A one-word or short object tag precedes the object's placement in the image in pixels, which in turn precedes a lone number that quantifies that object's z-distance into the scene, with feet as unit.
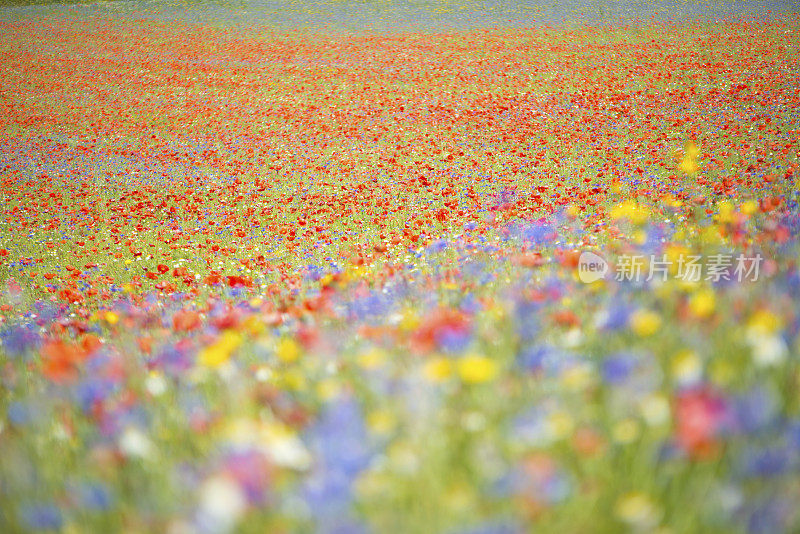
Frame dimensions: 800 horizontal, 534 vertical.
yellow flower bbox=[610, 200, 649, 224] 16.94
